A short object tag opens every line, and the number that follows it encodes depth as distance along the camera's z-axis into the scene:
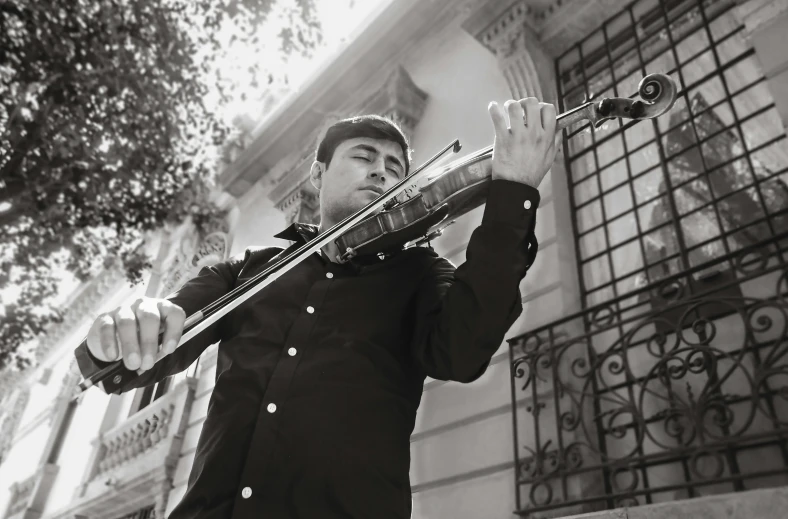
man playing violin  1.41
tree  7.86
